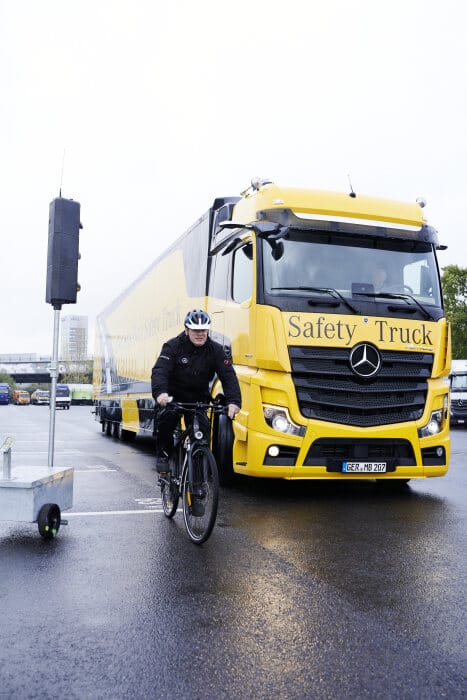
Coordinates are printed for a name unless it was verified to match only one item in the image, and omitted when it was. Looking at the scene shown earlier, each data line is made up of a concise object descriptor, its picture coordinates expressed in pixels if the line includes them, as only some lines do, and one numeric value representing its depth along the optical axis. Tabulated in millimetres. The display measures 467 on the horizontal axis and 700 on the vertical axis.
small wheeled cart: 5707
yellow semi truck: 7875
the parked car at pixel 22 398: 95875
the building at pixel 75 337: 186000
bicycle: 5743
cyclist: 6492
